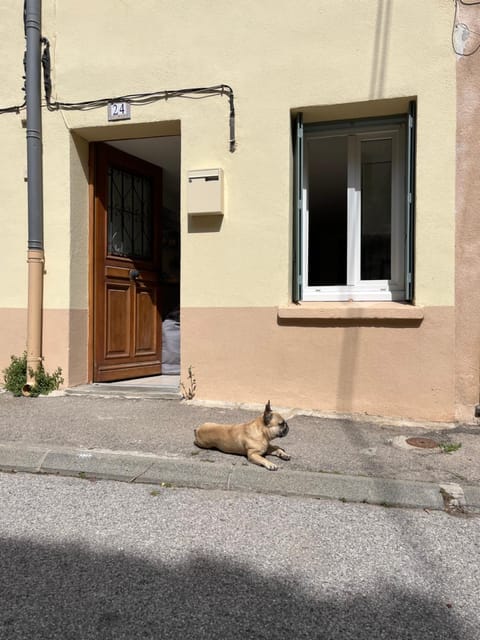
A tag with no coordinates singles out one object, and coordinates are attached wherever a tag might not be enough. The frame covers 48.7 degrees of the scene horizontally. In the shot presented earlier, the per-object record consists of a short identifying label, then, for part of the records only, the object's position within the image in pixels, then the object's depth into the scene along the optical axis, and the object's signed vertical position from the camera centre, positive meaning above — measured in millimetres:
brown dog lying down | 3998 -1058
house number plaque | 6129 +2192
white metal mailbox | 5738 +1176
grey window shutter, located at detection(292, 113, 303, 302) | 5773 +906
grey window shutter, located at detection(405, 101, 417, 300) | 5430 +1098
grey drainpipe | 6172 +1450
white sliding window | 5785 +1041
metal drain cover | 4543 -1223
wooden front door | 6840 +446
